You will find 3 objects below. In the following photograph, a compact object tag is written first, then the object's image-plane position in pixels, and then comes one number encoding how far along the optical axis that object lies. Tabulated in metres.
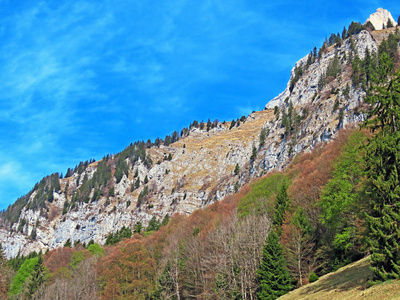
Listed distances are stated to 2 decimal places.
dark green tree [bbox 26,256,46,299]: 86.44
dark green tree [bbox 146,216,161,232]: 136.14
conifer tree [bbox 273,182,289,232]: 57.88
